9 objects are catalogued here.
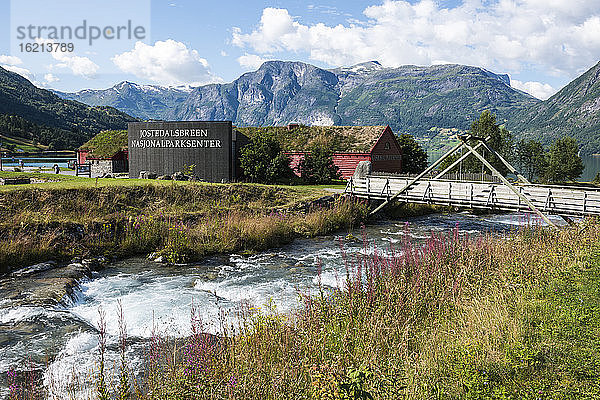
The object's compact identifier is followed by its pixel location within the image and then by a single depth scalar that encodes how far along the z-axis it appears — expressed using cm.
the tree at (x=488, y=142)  5575
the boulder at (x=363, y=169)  3467
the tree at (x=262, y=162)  3375
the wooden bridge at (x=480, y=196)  2081
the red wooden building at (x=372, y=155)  4066
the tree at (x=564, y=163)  6238
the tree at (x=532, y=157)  7181
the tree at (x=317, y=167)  3753
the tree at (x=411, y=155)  4497
